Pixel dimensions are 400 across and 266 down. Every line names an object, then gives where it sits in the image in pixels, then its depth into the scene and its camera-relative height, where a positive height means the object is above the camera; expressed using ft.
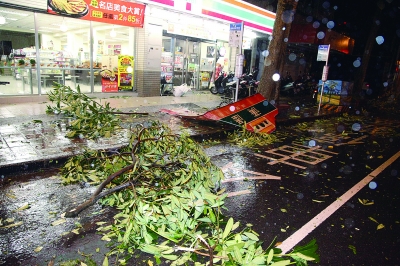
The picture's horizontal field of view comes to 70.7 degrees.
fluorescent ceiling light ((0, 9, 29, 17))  33.40 +5.60
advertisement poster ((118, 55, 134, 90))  46.52 -0.88
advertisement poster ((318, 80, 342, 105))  54.54 -2.69
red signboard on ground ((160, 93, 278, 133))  28.81 -4.30
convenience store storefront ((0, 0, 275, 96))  36.04 +3.45
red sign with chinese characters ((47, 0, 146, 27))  35.83 +7.30
